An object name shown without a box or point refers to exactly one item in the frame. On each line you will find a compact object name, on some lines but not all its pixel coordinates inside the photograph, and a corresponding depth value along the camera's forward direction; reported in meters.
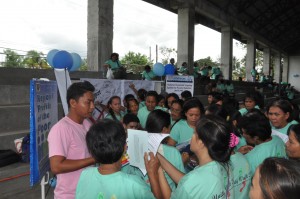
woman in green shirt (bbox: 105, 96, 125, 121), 4.37
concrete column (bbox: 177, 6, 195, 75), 13.56
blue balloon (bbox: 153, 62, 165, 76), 7.89
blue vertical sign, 2.26
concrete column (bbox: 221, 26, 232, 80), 17.81
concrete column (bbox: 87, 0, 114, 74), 8.44
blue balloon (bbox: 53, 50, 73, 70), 4.08
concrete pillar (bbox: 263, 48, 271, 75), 26.19
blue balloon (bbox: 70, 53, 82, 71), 5.23
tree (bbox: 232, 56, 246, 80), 41.66
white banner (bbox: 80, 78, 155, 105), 5.51
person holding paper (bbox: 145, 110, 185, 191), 2.38
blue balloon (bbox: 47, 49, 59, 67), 4.70
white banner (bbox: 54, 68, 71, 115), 3.16
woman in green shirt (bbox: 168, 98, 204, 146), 3.14
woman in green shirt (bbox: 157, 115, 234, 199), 1.46
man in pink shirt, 1.86
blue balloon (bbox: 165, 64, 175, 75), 8.20
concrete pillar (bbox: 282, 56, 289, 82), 32.43
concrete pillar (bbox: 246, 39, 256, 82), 21.86
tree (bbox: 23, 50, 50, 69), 11.22
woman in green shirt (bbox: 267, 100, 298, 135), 3.35
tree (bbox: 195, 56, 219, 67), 44.69
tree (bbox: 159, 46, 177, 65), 44.16
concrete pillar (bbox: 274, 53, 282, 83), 29.80
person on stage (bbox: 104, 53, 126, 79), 8.06
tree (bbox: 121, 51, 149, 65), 38.44
